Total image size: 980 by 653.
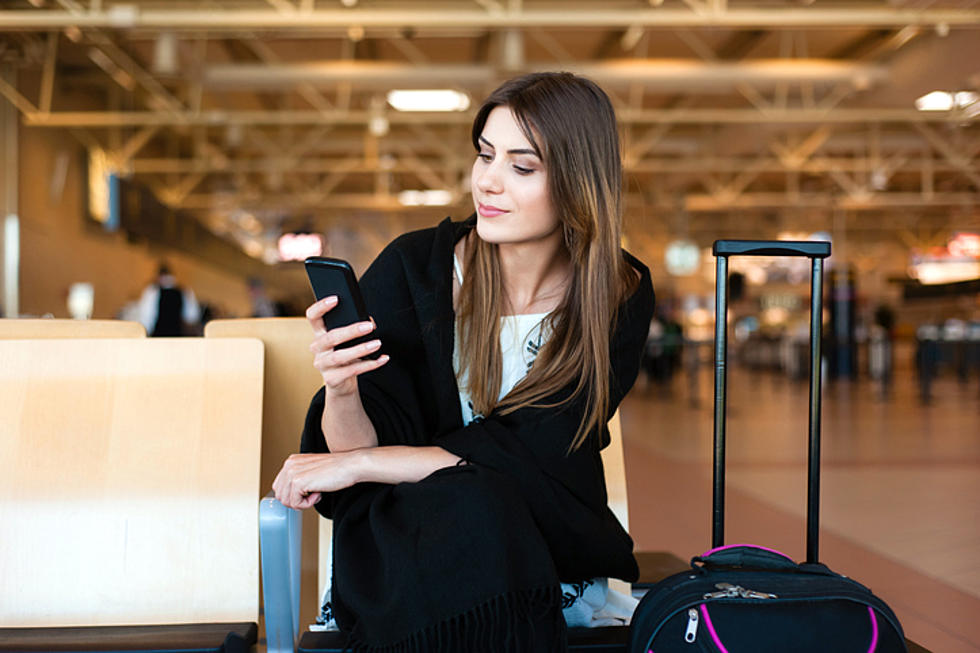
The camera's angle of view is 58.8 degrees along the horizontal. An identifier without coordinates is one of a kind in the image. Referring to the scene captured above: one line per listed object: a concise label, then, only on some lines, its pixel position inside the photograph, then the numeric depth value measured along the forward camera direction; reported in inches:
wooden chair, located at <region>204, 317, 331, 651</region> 76.0
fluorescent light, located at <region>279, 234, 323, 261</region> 570.9
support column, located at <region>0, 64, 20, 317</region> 400.8
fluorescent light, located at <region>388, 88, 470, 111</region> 400.2
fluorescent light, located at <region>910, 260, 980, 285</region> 724.7
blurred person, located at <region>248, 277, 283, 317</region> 476.1
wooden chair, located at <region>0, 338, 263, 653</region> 65.3
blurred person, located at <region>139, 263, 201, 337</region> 336.5
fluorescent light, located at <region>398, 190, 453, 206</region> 745.0
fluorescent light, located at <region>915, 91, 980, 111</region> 401.7
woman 49.2
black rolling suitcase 49.4
